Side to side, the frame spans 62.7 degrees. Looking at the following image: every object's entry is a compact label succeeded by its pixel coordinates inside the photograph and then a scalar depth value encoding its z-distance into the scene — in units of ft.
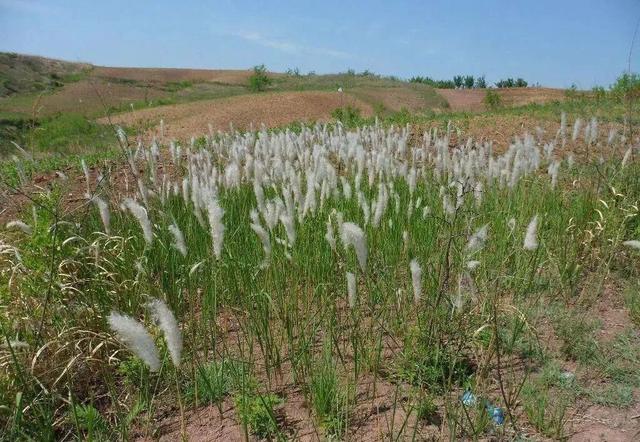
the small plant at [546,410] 7.13
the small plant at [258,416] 7.22
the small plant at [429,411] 7.25
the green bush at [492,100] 68.21
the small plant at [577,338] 9.10
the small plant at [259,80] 103.96
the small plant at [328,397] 7.19
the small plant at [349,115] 40.68
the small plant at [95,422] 7.38
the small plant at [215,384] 7.62
